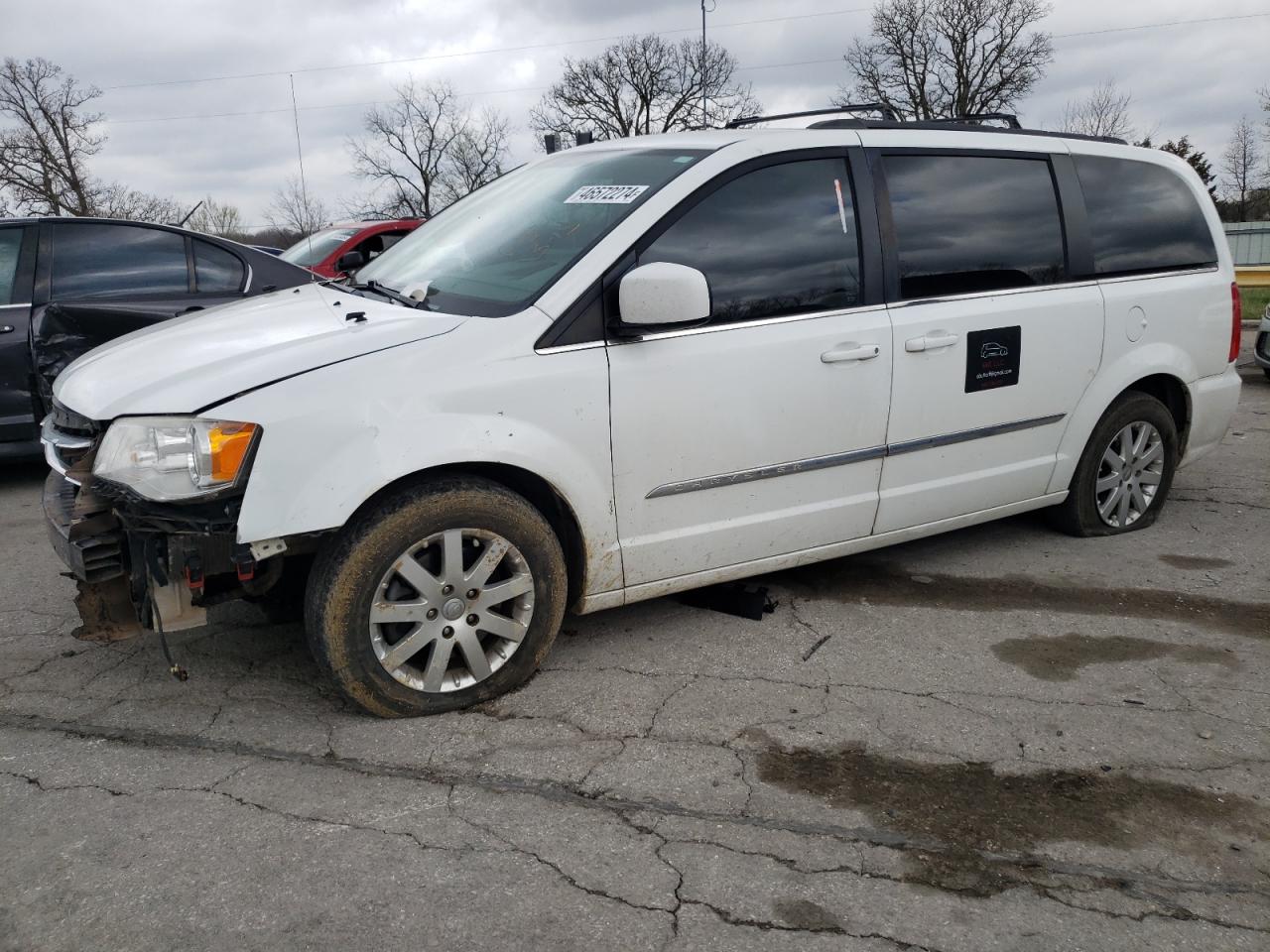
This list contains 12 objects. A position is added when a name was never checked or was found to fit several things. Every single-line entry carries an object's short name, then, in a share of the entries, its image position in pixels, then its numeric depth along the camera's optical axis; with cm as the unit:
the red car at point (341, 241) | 1040
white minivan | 303
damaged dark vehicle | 614
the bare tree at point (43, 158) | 3391
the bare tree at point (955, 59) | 4253
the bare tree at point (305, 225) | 4788
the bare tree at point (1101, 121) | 4295
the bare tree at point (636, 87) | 4856
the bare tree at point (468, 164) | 5144
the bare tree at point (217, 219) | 4959
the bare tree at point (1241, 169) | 4916
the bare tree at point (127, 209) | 3625
